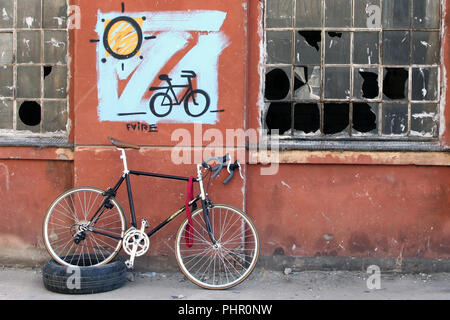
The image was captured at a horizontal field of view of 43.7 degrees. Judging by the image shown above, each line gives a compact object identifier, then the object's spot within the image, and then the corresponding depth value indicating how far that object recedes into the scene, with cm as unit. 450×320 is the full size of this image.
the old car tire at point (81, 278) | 523
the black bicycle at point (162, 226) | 550
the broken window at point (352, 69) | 603
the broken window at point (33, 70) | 629
